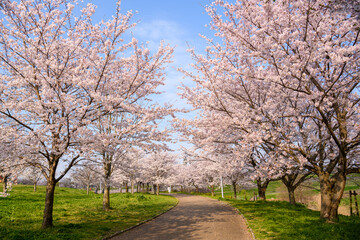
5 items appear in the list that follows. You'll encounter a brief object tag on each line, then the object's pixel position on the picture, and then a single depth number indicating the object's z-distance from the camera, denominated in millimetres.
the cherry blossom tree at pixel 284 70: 8281
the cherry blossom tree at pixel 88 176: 45188
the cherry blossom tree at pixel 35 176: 35469
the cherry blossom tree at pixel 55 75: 8953
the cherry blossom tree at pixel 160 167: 47812
